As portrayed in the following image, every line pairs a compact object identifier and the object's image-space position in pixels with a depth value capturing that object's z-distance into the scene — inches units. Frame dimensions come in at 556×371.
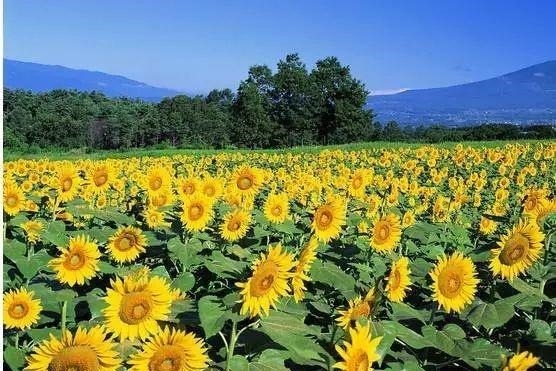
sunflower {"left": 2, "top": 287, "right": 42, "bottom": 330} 95.9
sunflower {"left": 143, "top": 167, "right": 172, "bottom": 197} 180.2
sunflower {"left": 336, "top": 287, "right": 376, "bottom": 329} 78.2
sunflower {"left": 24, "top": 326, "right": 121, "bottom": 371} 67.1
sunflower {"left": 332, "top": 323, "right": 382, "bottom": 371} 64.7
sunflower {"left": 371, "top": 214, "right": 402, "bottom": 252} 139.9
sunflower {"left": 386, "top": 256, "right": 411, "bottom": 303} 101.4
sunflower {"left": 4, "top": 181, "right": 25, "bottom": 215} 158.4
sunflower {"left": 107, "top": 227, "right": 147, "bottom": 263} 127.3
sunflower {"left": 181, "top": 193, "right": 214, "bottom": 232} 141.7
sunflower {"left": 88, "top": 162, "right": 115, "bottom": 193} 190.4
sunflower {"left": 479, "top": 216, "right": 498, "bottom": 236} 196.5
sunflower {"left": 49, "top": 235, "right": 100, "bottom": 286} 108.0
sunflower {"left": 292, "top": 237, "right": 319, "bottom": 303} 88.7
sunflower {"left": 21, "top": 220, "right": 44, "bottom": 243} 147.1
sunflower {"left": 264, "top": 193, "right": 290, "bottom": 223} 167.6
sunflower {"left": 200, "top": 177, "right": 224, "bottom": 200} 173.6
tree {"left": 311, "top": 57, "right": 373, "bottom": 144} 2647.6
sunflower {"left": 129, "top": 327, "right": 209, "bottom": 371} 68.7
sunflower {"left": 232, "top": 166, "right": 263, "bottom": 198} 186.2
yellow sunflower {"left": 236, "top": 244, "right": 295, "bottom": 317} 76.0
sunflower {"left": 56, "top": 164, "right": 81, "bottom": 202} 172.6
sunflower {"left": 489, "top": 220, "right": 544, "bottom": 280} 109.4
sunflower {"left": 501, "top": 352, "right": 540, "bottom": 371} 58.1
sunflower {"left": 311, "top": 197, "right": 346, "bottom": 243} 142.5
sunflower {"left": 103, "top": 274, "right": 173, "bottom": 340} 76.1
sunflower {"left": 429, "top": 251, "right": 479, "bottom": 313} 101.6
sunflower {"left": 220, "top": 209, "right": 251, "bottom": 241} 144.6
